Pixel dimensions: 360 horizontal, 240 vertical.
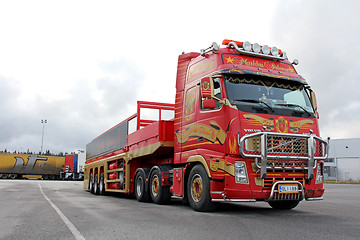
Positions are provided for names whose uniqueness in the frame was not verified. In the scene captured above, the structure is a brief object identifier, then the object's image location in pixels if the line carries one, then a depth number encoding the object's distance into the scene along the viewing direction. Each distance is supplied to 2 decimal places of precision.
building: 57.22
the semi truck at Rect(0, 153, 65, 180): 51.42
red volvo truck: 7.07
